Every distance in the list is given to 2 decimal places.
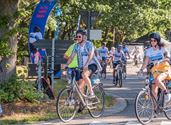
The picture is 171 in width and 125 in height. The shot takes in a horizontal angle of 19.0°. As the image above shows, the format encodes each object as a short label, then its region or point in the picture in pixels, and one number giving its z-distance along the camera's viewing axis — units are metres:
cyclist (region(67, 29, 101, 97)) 10.26
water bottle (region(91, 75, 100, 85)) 10.78
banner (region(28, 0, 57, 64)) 18.17
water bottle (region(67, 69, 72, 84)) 10.30
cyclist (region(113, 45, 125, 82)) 19.78
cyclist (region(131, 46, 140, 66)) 42.50
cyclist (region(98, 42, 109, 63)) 26.20
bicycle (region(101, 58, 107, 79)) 24.63
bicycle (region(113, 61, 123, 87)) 19.53
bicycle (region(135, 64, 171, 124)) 9.59
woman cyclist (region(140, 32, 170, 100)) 9.78
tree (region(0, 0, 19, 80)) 11.64
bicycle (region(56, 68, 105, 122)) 9.95
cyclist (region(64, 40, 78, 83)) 10.44
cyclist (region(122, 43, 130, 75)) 24.24
